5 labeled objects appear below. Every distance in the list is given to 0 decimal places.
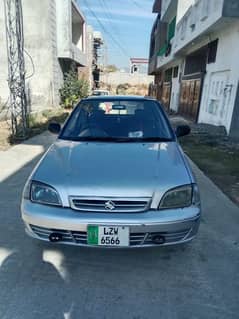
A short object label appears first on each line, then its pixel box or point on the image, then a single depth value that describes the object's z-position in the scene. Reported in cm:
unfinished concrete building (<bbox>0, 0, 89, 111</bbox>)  1587
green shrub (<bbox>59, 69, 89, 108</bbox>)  1927
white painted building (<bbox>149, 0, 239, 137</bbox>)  939
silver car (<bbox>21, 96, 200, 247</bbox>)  225
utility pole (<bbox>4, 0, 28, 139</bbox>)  870
